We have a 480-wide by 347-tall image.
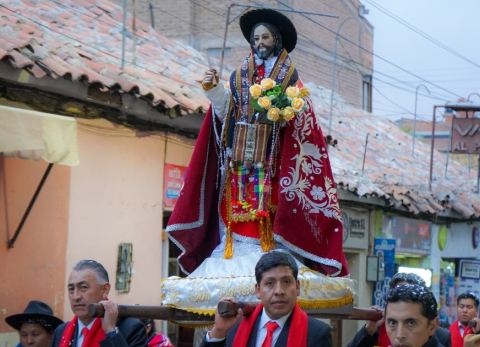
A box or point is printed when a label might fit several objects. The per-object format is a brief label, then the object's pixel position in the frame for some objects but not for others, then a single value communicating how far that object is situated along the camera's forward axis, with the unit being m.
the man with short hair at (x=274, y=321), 3.98
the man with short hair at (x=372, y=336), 4.67
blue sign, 15.85
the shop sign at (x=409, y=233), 16.72
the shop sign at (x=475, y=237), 20.11
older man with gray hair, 4.51
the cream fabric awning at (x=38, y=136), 6.89
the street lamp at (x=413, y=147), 19.74
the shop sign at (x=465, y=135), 18.53
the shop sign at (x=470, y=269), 18.89
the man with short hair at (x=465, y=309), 7.48
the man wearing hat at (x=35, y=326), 6.31
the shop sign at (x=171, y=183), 10.11
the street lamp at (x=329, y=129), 14.90
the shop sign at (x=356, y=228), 14.93
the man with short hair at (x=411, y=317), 3.81
